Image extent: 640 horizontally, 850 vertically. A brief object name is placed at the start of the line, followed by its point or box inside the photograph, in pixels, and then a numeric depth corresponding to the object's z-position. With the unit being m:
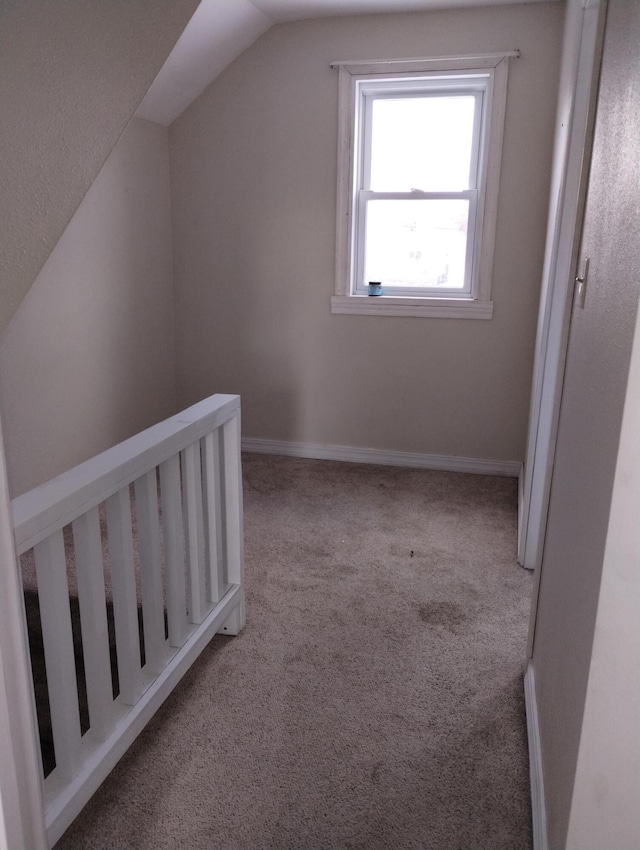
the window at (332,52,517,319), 3.29
